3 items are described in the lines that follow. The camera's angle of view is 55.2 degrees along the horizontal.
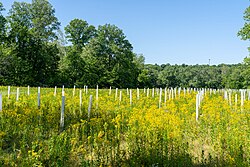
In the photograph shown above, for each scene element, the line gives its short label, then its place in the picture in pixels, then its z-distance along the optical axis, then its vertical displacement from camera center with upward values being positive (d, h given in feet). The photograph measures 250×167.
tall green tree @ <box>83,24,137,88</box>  158.20 +18.41
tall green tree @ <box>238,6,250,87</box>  91.74 +21.65
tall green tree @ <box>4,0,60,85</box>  128.26 +25.36
